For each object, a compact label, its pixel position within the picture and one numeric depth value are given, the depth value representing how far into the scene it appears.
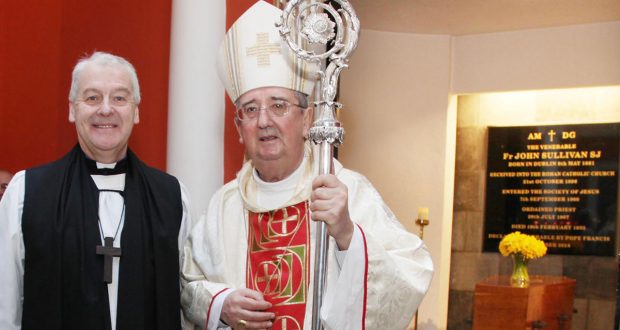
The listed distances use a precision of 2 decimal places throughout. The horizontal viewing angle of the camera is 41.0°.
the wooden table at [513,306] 6.62
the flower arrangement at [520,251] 6.80
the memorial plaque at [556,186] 8.30
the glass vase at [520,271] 6.91
